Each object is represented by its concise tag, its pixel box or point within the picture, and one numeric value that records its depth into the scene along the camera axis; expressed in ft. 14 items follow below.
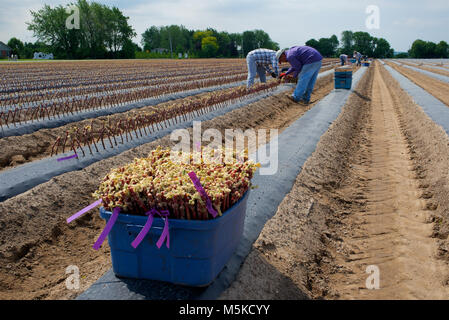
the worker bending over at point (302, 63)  37.06
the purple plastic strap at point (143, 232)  7.26
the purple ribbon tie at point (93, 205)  7.68
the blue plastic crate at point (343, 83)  49.44
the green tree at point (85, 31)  213.66
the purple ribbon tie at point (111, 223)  7.49
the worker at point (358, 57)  131.95
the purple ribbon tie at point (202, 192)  7.29
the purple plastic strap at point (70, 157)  16.97
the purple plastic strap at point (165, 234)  7.14
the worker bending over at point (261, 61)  38.96
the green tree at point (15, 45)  210.75
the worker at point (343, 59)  110.18
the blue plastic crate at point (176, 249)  7.43
